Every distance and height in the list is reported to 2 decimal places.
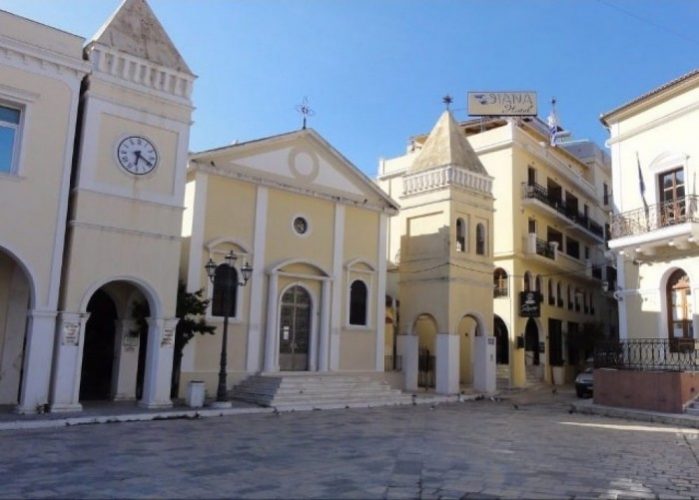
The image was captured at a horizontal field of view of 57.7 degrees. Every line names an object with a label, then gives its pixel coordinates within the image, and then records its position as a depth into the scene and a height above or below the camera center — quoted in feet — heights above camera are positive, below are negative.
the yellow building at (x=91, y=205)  48.57 +10.92
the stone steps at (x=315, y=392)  60.59 -4.38
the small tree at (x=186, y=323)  58.39 +1.90
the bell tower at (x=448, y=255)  78.92 +12.49
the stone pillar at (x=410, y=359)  80.12 -0.98
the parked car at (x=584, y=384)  81.25 -3.49
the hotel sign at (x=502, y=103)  118.93 +46.79
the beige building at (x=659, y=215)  61.62 +14.28
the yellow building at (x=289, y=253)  64.54 +10.37
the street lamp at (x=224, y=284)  56.08 +6.18
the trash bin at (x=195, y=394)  55.06 -4.29
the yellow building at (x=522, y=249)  83.25 +16.23
